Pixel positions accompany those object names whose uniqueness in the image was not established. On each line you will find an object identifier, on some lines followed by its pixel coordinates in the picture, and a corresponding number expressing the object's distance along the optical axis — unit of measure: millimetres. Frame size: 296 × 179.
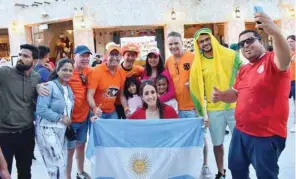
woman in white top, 3555
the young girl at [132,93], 4527
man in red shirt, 2873
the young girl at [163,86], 4453
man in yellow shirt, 4090
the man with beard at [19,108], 3469
